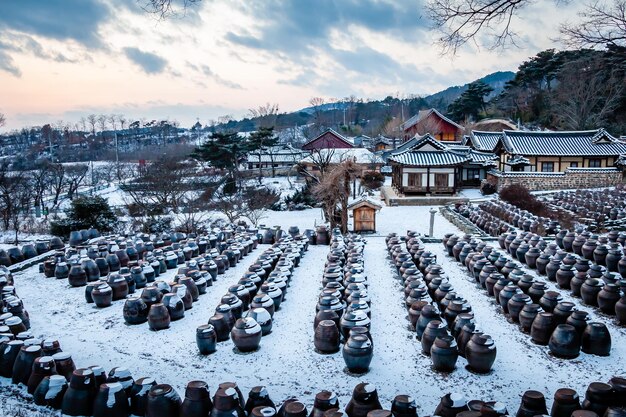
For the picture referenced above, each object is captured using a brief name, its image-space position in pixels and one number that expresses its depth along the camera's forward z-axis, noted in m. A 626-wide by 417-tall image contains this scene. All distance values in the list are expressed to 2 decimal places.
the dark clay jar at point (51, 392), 5.68
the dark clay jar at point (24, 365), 6.28
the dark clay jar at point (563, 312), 7.07
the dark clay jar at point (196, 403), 5.14
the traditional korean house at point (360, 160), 31.08
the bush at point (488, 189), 26.78
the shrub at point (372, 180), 30.83
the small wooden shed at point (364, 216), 18.02
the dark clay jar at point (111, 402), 5.32
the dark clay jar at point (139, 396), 5.43
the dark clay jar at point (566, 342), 6.42
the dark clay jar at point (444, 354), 6.19
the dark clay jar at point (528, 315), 7.30
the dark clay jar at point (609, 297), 7.80
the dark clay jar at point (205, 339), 6.93
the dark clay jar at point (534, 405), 4.82
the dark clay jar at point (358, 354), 6.21
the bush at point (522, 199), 19.67
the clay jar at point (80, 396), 5.50
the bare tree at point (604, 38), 5.72
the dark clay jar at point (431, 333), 6.62
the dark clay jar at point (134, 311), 8.20
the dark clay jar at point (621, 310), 7.43
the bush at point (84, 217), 18.30
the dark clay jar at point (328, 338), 6.88
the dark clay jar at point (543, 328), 6.89
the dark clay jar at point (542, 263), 10.32
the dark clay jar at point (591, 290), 8.25
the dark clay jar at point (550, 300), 7.68
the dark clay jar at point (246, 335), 6.93
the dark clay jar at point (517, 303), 7.70
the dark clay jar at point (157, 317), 7.89
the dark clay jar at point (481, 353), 6.12
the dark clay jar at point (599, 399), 4.84
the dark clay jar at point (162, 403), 5.17
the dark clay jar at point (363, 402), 4.88
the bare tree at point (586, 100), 33.44
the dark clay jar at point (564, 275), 9.28
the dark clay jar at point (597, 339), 6.46
